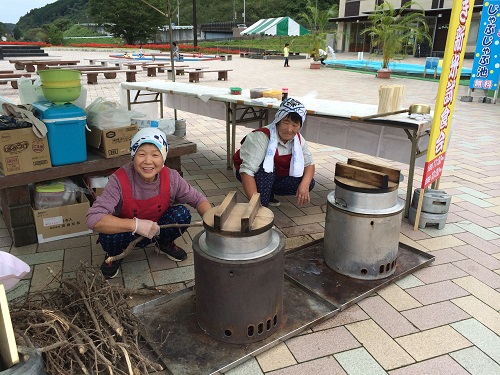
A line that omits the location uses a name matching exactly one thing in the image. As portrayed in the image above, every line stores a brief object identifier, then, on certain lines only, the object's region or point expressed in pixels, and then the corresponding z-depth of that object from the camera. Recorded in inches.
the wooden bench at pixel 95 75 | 557.9
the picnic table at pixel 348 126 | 136.5
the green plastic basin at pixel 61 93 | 126.3
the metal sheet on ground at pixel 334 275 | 103.3
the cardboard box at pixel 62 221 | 127.0
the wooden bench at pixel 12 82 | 468.1
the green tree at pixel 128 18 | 1734.7
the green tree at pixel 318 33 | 811.4
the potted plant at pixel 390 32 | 620.4
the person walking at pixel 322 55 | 854.3
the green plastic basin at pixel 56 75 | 124.0
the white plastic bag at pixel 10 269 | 72.1
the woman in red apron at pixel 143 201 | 94.5
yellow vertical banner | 122.5
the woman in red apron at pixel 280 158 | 127.3
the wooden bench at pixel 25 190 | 119.7
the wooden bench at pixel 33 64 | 645.9
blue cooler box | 123.4
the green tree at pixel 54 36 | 1664.6
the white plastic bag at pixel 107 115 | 136.3
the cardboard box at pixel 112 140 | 134.1
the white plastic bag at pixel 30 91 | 138.0
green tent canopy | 944.9
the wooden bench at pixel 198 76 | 571.5
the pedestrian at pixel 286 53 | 887.1
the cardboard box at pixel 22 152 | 116.3
